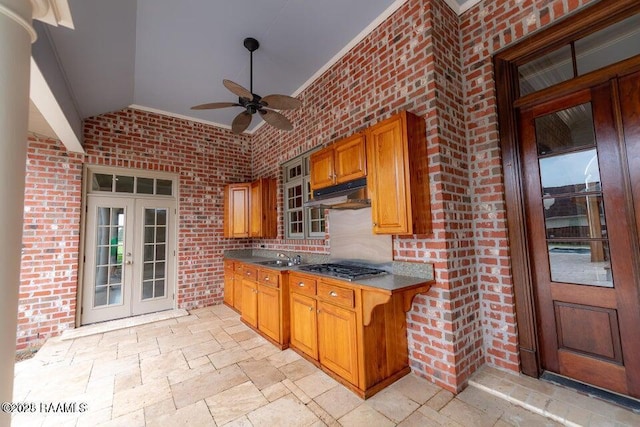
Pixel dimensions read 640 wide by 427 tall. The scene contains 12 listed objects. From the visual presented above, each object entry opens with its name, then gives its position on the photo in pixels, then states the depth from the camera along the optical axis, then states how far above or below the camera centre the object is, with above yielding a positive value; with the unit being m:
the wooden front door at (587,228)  1.88 -0.06
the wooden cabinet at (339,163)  2.71 +0.76
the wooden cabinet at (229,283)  4.84 -0.91
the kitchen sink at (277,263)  3.79 -0.46
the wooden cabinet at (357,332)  2.17 -0.93
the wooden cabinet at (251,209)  4.80 +0.45
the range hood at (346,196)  2.74 +0.36
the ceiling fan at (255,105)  2.78 +1.42
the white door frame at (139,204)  4.08 +0.56
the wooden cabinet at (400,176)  2.26 +0.46
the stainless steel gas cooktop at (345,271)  2.48 -0.43
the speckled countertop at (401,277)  2.12 -0.45
